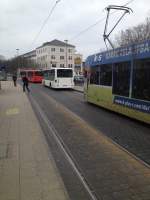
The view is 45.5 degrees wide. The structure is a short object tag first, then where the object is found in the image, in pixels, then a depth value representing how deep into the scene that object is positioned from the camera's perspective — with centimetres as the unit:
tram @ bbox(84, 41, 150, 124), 631
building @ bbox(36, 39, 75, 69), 7182
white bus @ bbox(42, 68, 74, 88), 1990
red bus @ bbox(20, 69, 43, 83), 3411
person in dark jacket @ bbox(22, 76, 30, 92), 1898
